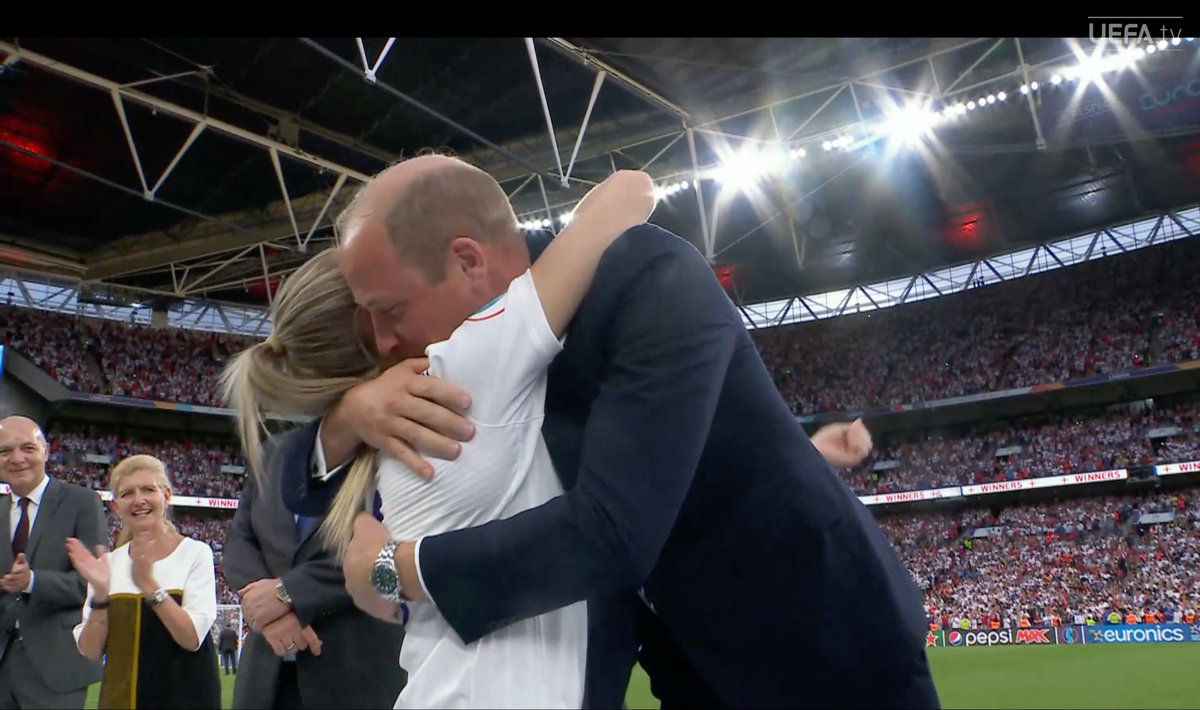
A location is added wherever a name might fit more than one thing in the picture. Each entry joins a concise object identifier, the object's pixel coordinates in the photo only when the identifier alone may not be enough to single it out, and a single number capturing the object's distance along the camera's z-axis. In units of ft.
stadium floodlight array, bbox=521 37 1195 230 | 50.06
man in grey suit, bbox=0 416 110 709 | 13.08
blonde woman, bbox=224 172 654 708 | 3.37
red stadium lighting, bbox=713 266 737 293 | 99.82
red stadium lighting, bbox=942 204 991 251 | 93.61
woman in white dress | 11.41
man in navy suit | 3.37
